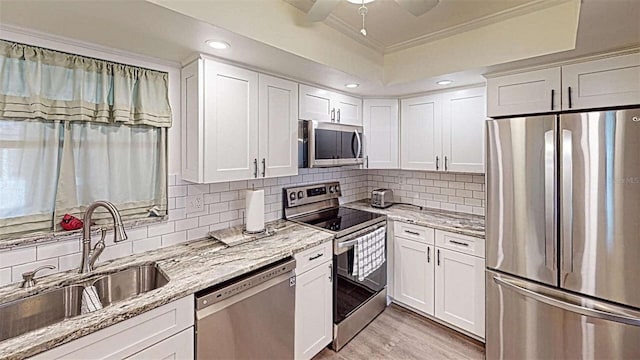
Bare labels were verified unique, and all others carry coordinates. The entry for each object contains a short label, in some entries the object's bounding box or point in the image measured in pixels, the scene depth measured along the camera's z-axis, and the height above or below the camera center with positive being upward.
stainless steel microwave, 2.54 +0.30
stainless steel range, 2.40 -0.58
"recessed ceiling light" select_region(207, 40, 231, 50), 1.71 +0.79
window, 1.51 +0.24
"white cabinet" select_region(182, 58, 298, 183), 1.92 +0.39
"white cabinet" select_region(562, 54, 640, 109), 1.70 +0.57
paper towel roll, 2.26 -0.24
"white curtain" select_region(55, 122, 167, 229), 1.69 +0.06
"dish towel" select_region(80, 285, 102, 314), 1.51 -0.64
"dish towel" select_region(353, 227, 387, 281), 2.51 -0.68
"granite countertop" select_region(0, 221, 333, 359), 1.11 -0.53
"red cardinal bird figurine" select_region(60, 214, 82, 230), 1.66 -0.25
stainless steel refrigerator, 1.66 -0.38
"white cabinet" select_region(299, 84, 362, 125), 2.58 +0.68
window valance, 1.50 +0.52
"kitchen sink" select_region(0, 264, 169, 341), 1.35 -0.63
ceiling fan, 1.41 +0.89
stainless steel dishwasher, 1.56 -0.82
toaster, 3.31 -0.24
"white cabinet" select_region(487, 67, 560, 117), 1.97 +0.59
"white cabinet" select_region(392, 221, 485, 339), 2.44 -0.89
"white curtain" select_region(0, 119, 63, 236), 1.50 +0.03
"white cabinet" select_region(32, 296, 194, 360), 1.18 -0.71
